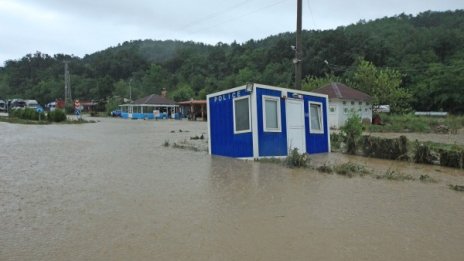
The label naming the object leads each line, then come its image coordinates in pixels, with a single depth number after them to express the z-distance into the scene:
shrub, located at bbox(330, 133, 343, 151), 17.39
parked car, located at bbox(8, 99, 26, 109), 82.22
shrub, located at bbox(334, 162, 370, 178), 10.83
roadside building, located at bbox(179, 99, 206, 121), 56.22
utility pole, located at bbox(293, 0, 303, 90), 16.92
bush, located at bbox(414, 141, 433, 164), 13.36
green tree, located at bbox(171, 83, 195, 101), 80.76
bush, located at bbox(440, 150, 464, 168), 12.43
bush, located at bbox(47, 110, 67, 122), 42.47
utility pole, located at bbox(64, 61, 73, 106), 77.94
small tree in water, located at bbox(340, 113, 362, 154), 15.86
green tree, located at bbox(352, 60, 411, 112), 47.22
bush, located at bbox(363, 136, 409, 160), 14.19
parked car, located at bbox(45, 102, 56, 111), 99.81
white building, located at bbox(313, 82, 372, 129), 37.03
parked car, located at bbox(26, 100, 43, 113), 84.20
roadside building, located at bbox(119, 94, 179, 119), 64.00
